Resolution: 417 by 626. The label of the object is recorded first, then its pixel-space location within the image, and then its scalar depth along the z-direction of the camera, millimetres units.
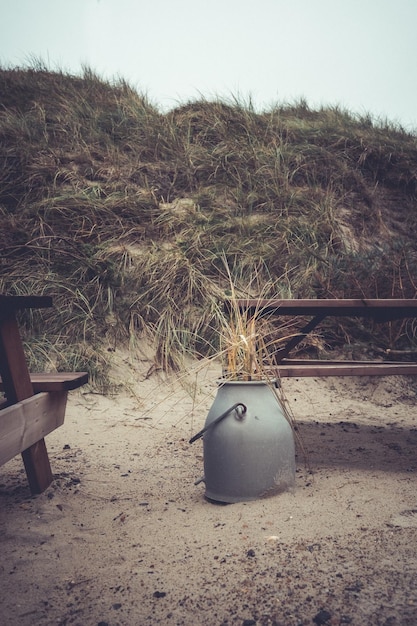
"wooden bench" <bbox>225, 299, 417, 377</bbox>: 2678
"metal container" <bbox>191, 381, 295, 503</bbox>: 2311
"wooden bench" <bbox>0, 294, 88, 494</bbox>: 2199
